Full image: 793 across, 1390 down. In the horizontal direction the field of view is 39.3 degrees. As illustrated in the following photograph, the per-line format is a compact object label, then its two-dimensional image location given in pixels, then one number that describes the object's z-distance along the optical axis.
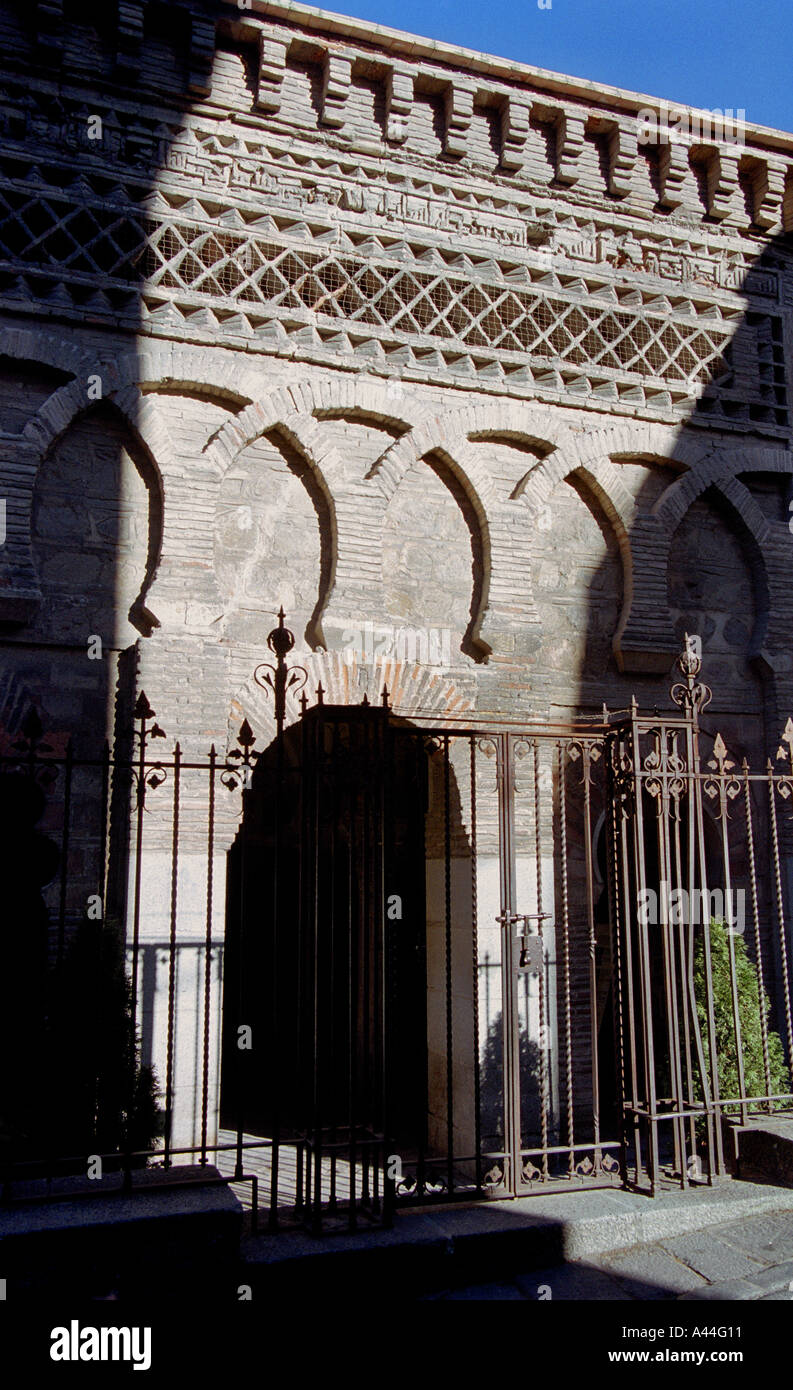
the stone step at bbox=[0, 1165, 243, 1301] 3.57
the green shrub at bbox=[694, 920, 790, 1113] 6.49
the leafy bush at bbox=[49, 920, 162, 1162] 5.30
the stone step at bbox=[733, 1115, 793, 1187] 5.00
